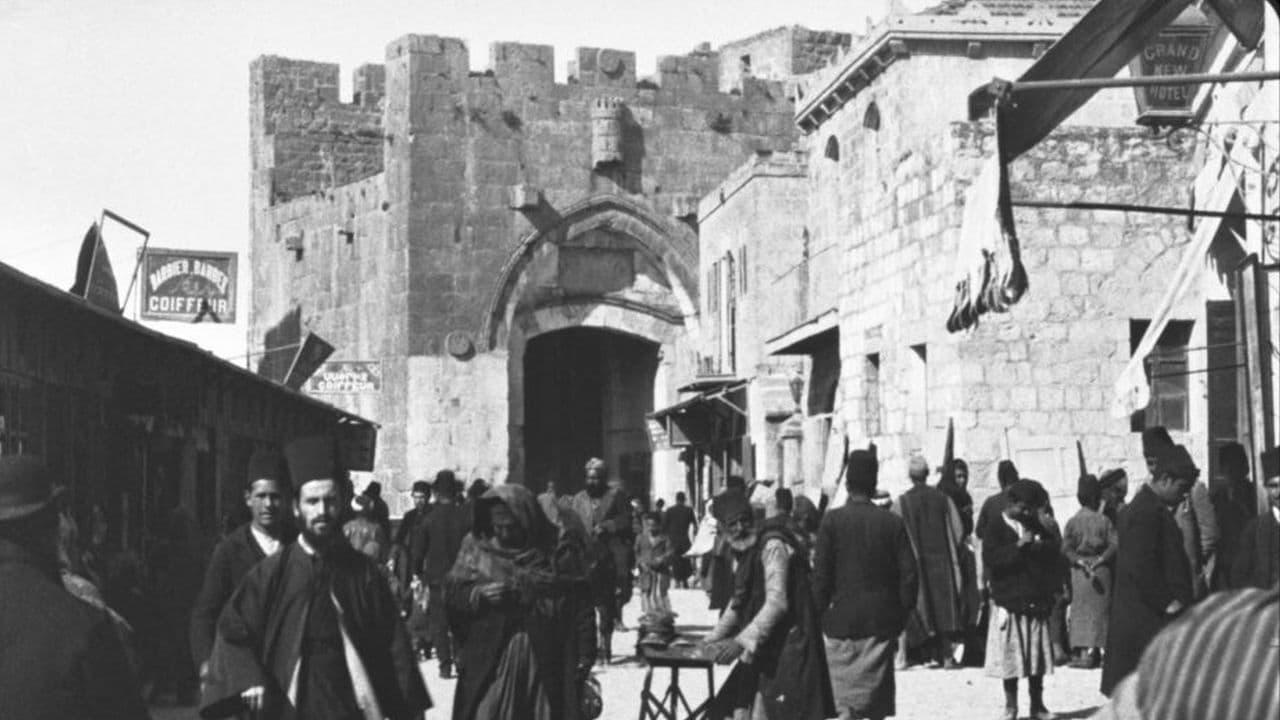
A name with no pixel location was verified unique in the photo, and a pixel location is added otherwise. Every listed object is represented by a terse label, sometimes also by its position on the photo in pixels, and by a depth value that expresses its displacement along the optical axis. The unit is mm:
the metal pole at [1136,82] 8242
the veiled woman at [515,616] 7758
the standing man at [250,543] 7203
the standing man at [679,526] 26797
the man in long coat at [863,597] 10367
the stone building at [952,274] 19625
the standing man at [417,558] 16250
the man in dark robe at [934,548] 15336
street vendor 9117
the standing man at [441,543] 15719
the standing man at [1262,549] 9648
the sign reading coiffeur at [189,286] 36219
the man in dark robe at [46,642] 4703
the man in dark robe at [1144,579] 9766
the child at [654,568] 21172
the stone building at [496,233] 38000
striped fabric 2787
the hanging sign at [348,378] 37969
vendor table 9352
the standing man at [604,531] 16600
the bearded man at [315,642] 6703
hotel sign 13266
